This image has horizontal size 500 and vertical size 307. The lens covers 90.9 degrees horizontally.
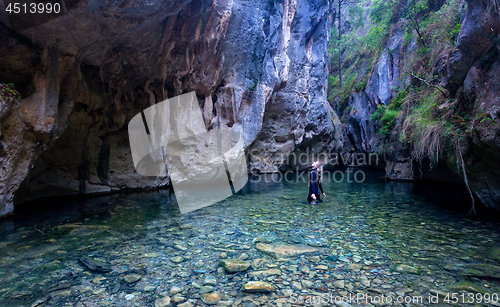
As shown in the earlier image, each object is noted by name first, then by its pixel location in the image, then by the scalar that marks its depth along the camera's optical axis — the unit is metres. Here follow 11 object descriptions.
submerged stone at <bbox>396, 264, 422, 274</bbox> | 3.68
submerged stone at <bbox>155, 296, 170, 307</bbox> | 2.92
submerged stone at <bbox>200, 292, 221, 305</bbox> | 3.00
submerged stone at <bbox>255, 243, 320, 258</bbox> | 4.39
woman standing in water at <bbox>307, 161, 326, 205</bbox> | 8.69
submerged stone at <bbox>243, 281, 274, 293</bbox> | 3.23
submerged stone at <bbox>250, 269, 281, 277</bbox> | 3.65
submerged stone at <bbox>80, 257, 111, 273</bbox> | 3.81
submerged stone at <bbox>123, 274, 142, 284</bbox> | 3.48
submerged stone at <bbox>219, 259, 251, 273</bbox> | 3.80
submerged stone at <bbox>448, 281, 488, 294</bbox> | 3.15
